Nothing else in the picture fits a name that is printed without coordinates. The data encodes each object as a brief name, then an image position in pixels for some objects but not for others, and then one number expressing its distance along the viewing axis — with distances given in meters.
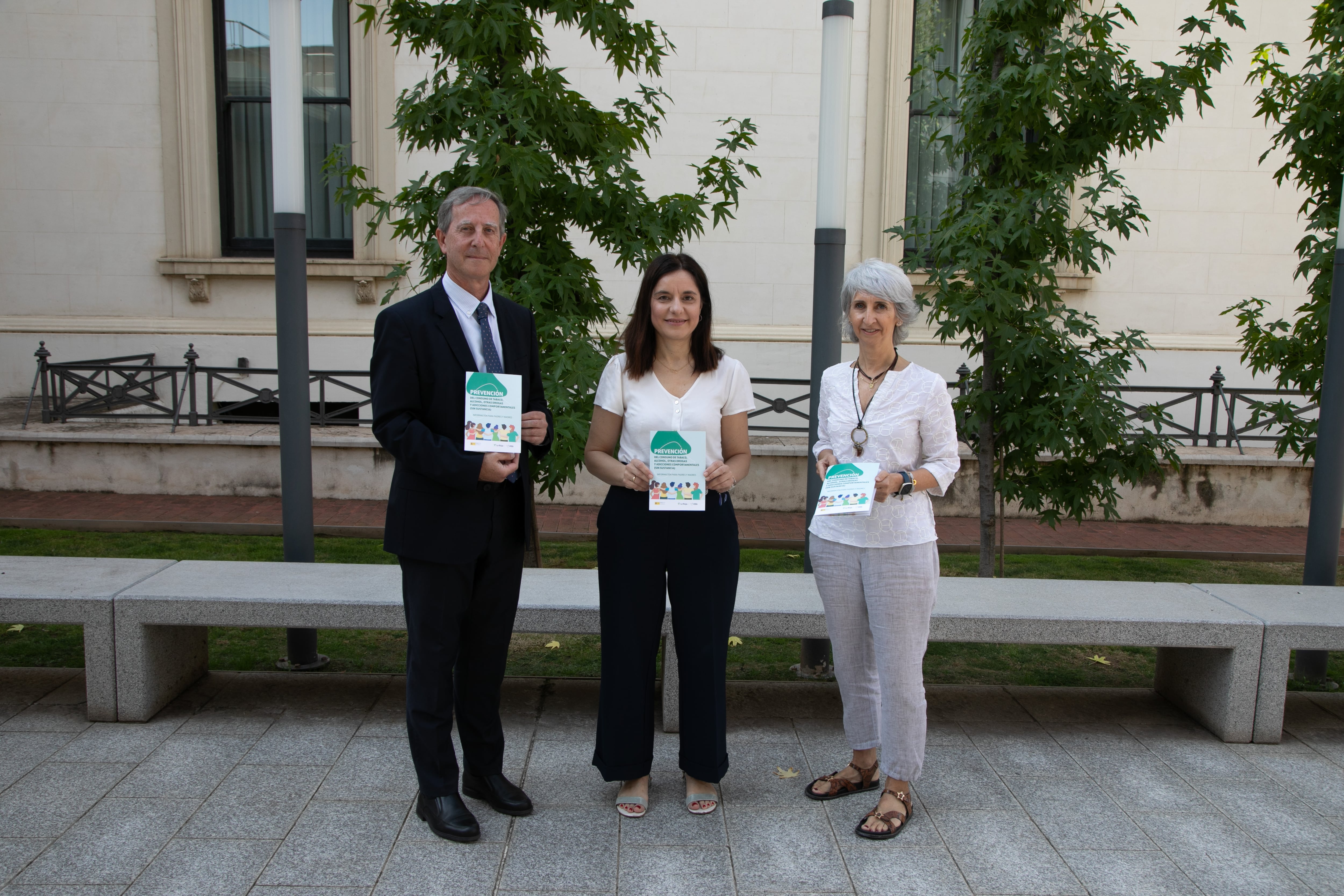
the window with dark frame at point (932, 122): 12.55
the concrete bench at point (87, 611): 4.48
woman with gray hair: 3.60
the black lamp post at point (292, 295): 4.96
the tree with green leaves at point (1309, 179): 5.79
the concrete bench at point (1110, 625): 4.54
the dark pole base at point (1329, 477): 5.41
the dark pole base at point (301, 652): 5.41
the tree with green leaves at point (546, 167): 5.35
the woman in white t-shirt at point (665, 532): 3.61
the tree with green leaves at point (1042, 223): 5.85
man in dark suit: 3.37
